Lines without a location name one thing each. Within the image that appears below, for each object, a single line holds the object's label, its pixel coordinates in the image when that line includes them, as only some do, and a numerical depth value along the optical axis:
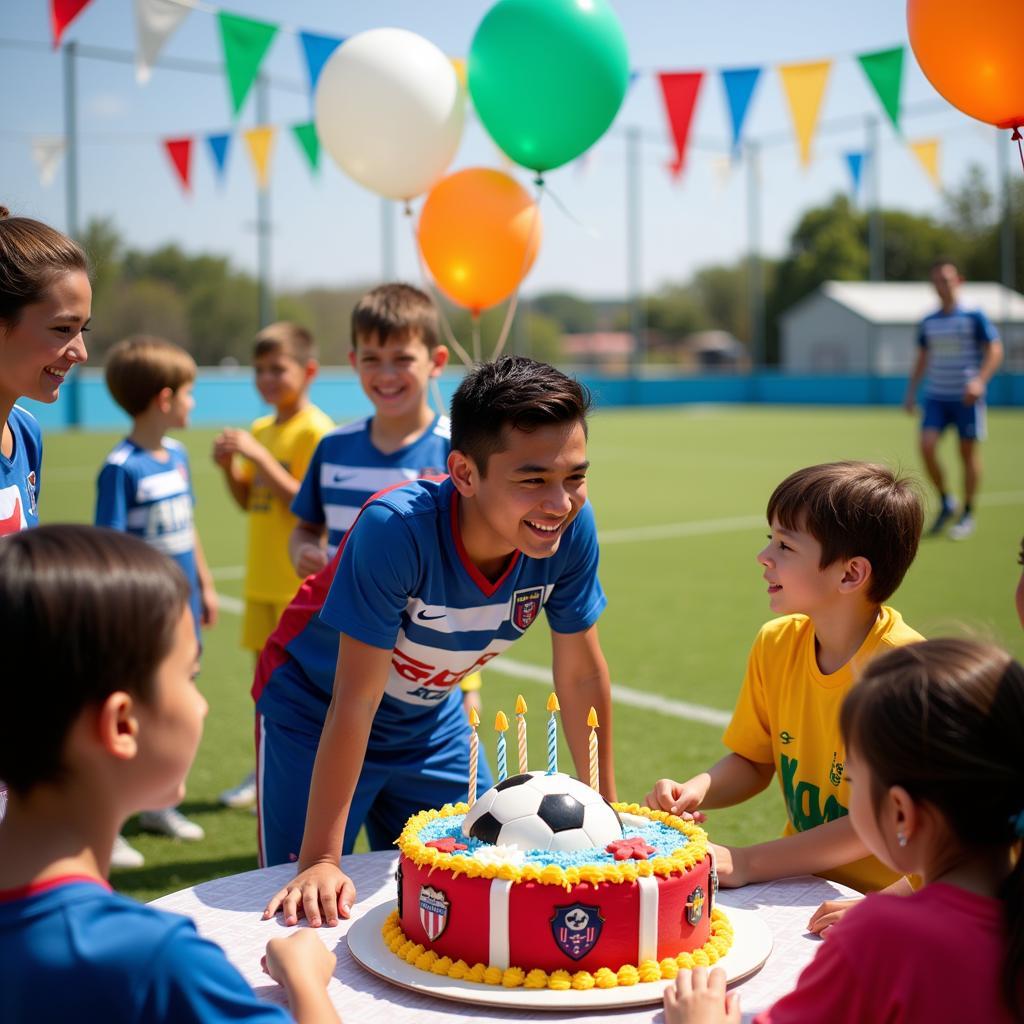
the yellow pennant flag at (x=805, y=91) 8.93
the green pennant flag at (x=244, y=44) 8.30
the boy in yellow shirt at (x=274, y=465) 5.48
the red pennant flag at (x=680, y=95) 9.00
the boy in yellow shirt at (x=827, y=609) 2.69
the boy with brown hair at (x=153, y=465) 5.05
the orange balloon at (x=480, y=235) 4.67
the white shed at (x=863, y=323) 50.00
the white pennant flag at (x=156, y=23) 7.87
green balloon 4.45
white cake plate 1.92
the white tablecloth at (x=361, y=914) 1.95
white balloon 4.83
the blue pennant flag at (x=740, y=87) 9.52
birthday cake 1.97
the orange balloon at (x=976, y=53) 3.28
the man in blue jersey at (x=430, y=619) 2.54
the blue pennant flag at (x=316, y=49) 7.89
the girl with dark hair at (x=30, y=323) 2.79
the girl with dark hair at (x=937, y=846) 1.54
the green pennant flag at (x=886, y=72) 8.09
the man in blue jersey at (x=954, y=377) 11.78
